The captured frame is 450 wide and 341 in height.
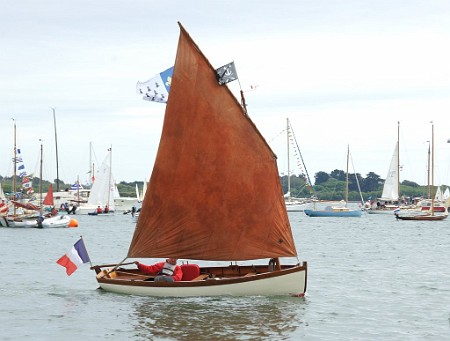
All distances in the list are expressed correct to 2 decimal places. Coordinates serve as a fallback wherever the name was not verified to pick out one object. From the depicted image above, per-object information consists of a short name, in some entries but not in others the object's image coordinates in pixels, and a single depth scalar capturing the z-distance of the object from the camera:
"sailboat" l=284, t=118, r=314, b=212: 146.50
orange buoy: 109.06
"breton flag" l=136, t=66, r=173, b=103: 38.19
